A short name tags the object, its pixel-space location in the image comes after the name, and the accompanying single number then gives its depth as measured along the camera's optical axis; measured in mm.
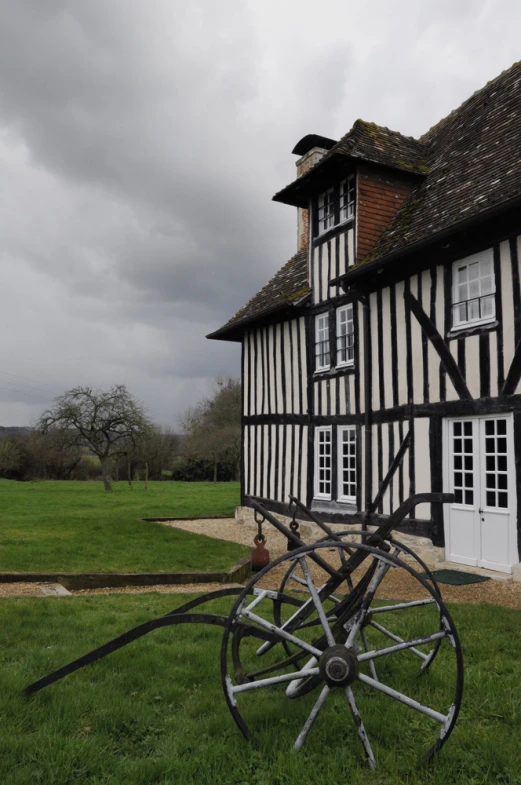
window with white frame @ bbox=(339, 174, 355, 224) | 11732
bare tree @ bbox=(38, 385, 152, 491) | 27672
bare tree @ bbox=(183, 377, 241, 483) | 35094
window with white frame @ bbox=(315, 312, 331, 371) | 12492
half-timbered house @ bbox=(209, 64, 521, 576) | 8617
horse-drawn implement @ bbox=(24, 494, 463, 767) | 3033
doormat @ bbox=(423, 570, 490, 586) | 8041
